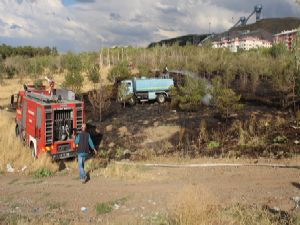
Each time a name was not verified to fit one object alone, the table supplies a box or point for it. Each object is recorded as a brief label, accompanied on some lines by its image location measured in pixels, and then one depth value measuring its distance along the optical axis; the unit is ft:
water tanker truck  90.33
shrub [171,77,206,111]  73.05
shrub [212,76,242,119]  63.05
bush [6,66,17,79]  176.47
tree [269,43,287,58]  167.24
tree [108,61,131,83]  116.88
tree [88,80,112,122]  72.29
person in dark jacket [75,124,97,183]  36.42
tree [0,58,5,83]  142.31
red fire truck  44.19
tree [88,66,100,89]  110.73
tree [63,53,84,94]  95.25
